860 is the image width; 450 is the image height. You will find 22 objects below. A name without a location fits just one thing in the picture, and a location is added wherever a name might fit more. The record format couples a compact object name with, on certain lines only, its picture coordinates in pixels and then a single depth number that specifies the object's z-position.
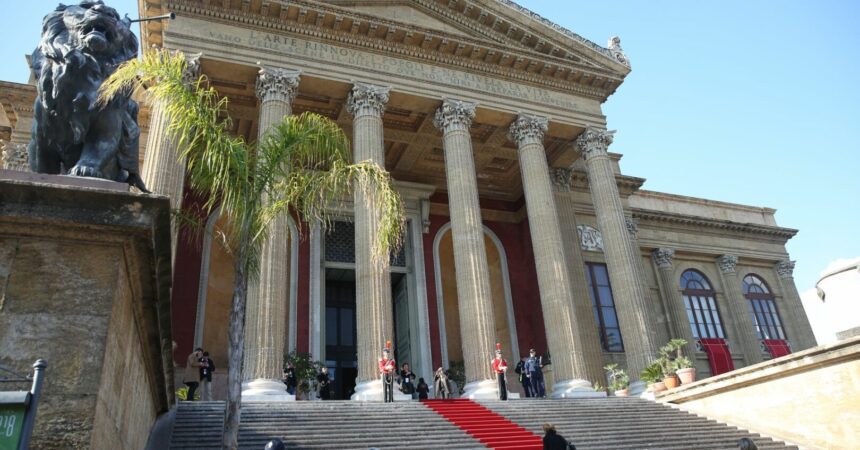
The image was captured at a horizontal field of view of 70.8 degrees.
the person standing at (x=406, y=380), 16.05
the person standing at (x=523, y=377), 16.77
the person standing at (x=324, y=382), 16.09
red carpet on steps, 11.55
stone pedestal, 3.34
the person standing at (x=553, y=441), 8.06
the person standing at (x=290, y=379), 15.44
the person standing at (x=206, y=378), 13.88
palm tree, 6.93
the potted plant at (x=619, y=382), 17.48
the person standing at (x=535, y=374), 16.39
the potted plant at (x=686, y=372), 15.69
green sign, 2.42
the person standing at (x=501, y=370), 15.28
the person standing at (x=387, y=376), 14.03
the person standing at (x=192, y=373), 13.62
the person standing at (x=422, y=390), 17.45
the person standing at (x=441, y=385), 16.95
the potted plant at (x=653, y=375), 16.36
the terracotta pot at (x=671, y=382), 15.91
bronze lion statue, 4.37
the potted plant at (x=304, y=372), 16.94
